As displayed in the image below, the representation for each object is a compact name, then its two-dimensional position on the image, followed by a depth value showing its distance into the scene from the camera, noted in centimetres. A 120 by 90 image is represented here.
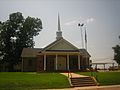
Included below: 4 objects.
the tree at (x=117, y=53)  3636
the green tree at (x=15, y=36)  2828
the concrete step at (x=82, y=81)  1099
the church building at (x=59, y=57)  1866
